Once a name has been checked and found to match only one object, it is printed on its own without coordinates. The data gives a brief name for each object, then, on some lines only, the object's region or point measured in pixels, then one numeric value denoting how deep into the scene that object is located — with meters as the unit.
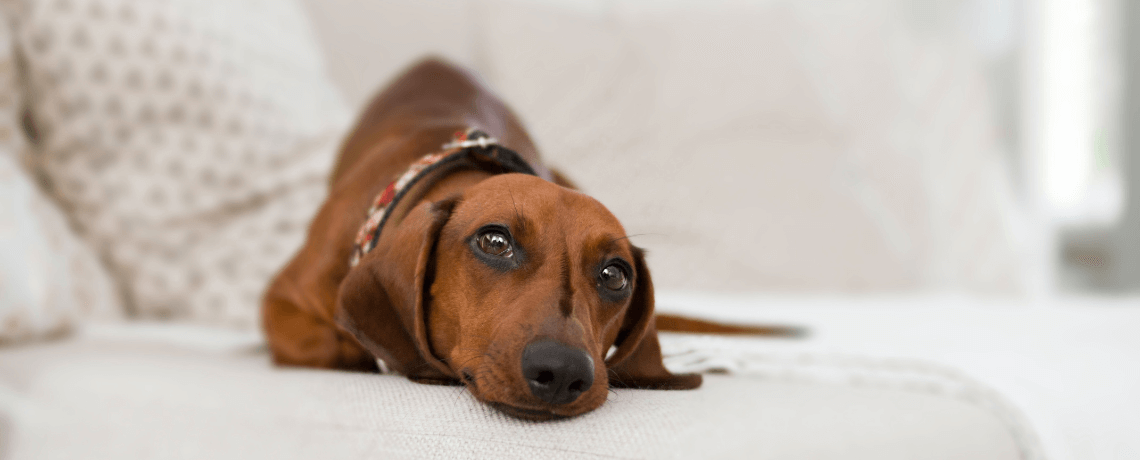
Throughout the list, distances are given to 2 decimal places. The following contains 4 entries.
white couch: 0.68
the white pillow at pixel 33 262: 0.84
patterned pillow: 0.93
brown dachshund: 0.67
